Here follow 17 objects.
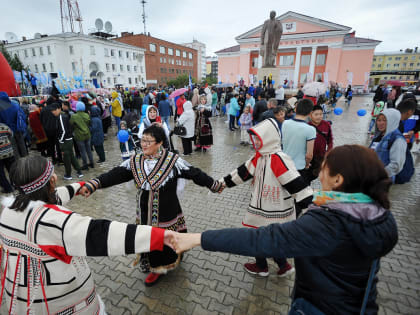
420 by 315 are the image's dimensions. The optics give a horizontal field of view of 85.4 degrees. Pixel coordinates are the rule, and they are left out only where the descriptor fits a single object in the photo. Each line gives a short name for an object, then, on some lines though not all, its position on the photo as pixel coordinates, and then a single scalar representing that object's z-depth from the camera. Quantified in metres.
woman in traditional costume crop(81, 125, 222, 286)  2.50
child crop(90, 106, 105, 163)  6.86
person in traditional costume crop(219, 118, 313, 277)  2.45
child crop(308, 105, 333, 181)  3.83
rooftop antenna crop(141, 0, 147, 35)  51.12
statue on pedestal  14.29
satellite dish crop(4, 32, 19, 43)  35.75
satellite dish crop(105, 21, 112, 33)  42.97
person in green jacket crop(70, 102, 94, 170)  6.23
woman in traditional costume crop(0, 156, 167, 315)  1.35
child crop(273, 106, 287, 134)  5.59
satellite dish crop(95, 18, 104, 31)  40.97
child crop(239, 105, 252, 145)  8.89
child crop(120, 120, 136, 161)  5.77
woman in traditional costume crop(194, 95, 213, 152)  8.02
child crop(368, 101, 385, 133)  8.36
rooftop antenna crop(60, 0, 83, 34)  32.65
